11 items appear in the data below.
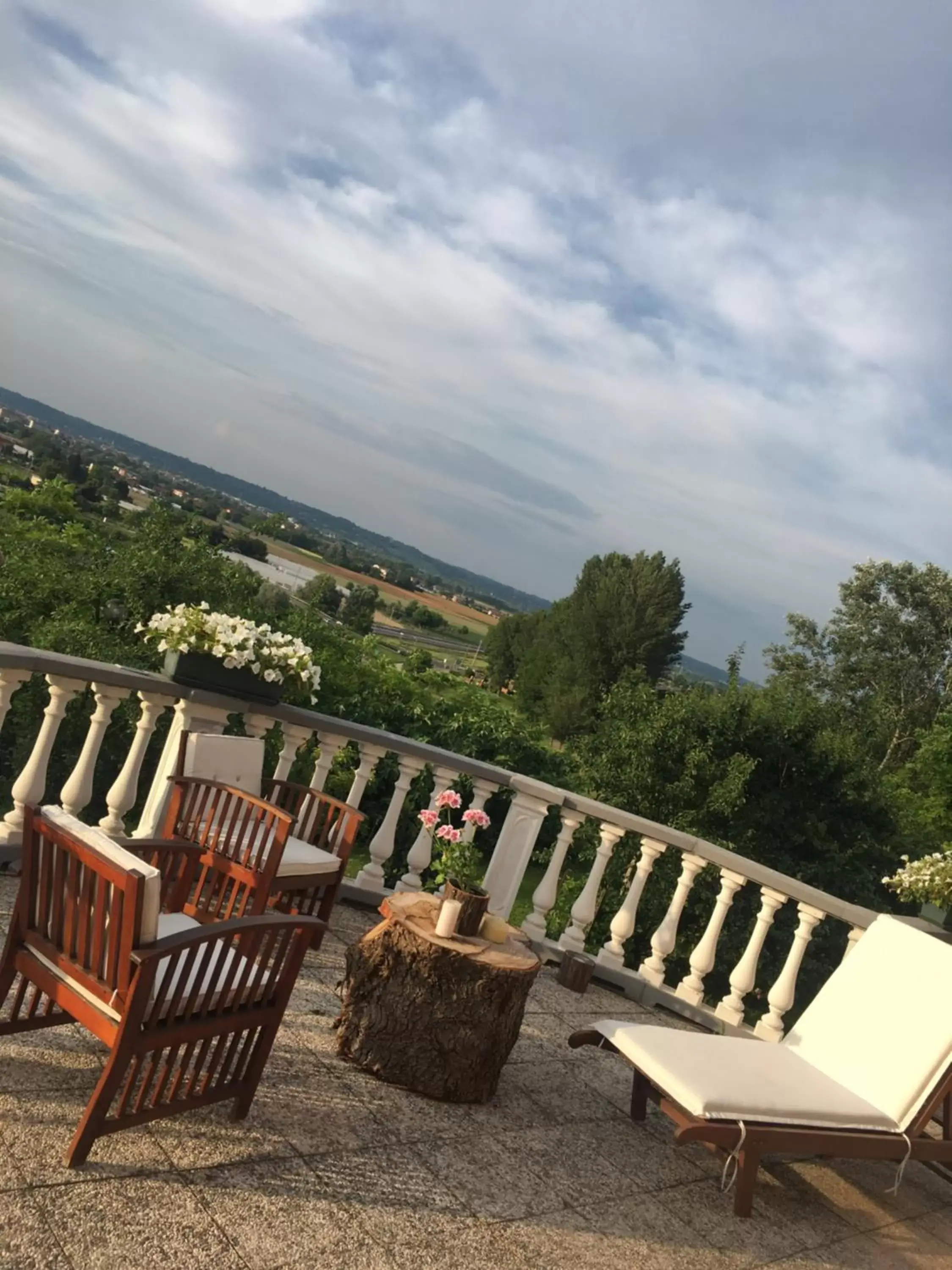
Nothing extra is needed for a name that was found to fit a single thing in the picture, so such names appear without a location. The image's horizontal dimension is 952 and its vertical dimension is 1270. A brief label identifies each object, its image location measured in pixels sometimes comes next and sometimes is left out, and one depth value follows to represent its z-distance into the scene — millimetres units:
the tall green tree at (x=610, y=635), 33688
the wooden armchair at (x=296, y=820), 4180
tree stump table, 3389
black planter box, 4703
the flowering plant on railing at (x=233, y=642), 4688
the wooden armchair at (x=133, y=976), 2369
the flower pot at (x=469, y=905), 3592
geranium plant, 3703
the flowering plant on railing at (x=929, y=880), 4781
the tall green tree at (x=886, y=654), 24781
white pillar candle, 3543
